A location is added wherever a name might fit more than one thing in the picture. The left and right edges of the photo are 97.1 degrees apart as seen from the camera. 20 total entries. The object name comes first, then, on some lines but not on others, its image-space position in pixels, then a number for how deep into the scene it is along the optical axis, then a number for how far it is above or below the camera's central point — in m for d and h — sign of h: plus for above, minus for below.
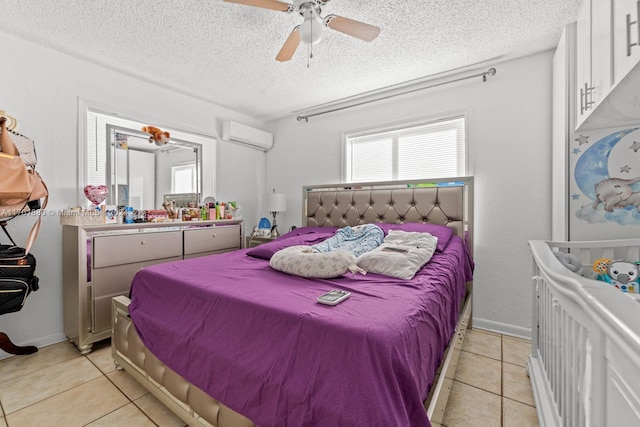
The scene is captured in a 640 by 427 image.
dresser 2.11 -0.42
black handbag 1.78 -0.42
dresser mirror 2.50 +0.53
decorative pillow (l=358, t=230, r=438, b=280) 1.48 -0.26
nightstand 3.41 -0.35
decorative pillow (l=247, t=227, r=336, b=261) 1.99 -0.23
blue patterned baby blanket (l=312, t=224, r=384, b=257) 2.06 -0.22
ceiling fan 1.59 +1.06
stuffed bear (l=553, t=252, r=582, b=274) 1.61 -0.28
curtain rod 2.45 +1.22
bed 0.81 -0.48
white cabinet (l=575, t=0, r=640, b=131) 1.11 +0.70
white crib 0.48 -0.35
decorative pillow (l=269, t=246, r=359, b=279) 1.46 -0.28
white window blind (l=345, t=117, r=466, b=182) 2.74 +0.64
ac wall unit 3.47 +0.99
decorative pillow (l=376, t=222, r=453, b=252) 2.12 -0.14
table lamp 3.58 +0.10
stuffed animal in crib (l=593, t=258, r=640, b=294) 1.53 -0.34
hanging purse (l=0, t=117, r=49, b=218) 1.75 +0.19
